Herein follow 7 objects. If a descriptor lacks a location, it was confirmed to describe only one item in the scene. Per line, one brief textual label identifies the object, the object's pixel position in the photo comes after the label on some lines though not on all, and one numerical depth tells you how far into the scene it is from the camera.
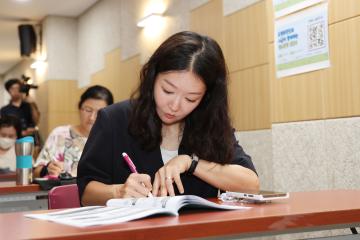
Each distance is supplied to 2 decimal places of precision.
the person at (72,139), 3.58
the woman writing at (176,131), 1.68
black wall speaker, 8.59
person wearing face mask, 4.68
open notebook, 1.05
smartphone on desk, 1.35
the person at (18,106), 6.98
